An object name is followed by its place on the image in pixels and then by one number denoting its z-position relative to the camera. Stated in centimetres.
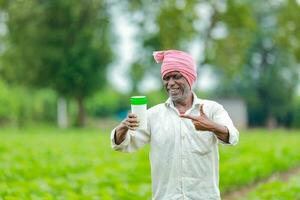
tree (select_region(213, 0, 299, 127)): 4853
